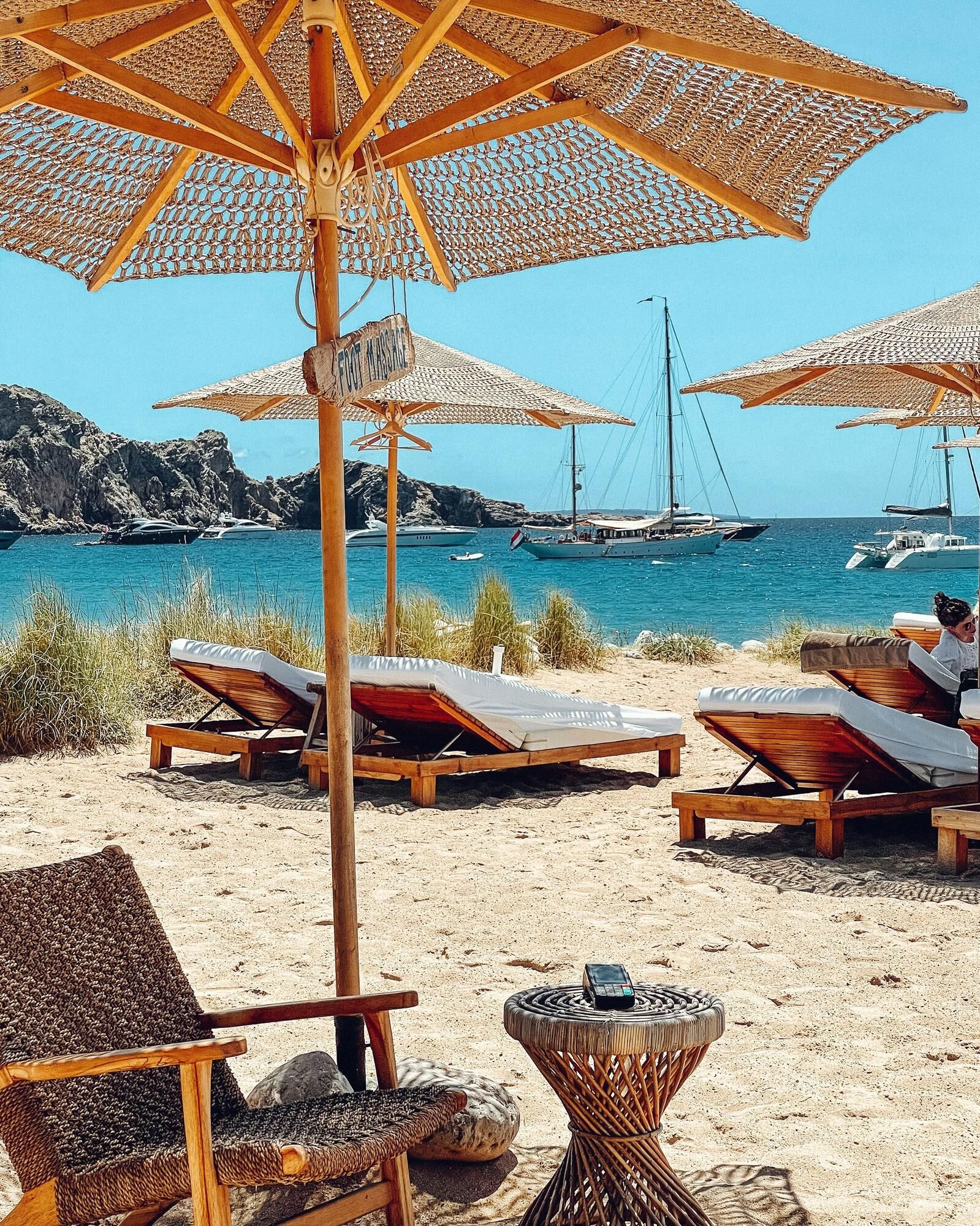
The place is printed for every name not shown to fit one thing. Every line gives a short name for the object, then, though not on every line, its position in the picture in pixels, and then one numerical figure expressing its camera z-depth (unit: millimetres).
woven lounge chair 1903
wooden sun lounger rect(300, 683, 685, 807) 6230
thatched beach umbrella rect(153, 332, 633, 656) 8086
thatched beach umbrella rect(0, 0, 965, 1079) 2598
